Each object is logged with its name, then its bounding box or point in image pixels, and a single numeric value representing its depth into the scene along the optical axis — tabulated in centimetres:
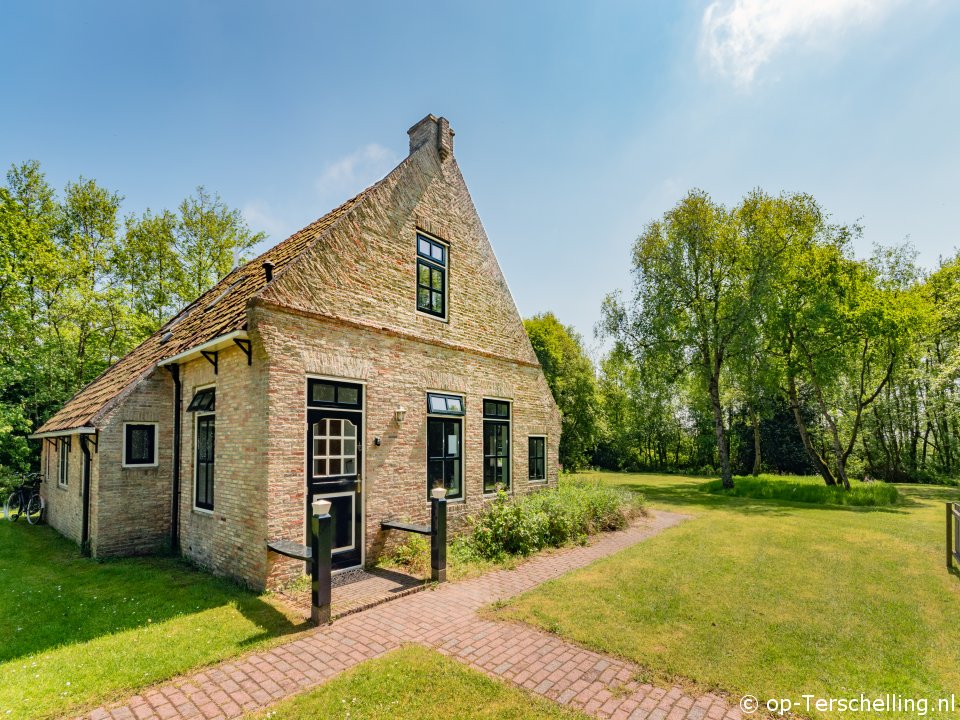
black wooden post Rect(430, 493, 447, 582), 700
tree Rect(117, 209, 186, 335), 2188
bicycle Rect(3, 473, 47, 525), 1278
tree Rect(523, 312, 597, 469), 3005
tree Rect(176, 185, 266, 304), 2295
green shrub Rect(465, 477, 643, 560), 888
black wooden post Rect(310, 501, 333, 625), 536
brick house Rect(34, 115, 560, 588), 659
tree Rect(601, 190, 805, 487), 1905
